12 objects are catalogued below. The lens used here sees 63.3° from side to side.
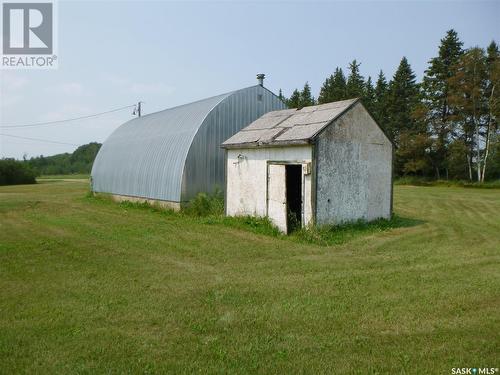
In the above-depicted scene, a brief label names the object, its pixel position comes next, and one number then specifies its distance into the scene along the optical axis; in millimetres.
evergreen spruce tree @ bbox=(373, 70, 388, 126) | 61781
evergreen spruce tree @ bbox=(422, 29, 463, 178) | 48094
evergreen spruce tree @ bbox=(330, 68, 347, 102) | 69062
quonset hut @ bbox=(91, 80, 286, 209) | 18781
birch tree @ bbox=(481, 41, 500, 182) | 42031
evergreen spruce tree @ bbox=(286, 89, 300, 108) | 78000
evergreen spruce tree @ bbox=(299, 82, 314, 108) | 78500
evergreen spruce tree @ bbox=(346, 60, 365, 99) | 66438
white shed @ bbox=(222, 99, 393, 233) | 13266
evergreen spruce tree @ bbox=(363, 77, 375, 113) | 65375
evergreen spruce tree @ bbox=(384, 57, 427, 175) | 57609
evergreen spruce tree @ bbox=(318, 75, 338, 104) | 71475
